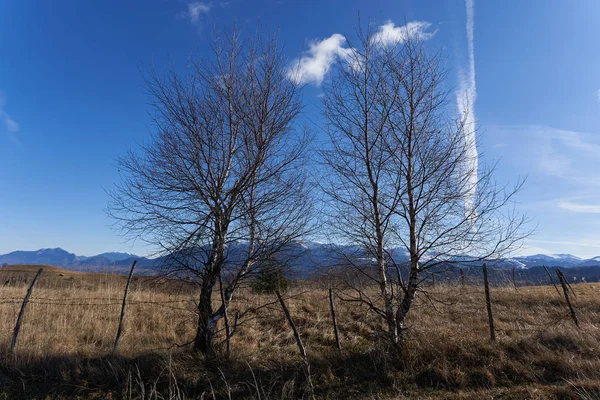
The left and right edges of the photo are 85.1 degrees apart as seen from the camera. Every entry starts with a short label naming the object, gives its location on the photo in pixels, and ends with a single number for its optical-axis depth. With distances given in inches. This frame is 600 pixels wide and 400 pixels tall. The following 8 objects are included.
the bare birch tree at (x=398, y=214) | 264.5
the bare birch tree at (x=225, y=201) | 272.4
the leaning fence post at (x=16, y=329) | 280.4
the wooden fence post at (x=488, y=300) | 303.2
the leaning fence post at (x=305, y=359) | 222.1
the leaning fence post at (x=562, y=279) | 398.3
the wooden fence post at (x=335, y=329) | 297.6
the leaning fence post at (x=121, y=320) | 303.7
